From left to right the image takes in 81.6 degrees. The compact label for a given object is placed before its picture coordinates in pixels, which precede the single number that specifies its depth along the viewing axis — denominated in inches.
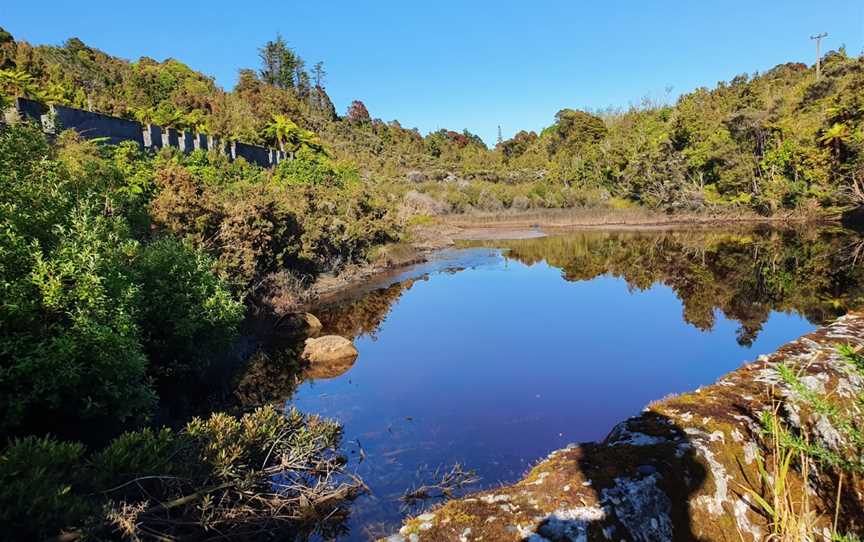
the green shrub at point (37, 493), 177.5
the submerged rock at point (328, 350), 561.6
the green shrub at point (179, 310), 408.5
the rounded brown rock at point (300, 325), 668.1
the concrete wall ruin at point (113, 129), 689.6
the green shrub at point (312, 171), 1231.5
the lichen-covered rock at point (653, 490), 162.9
